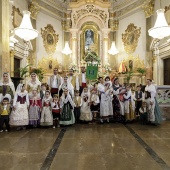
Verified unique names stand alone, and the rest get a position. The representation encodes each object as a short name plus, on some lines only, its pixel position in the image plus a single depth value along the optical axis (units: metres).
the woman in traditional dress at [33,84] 6.39
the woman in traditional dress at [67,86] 6.66
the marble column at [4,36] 8.12
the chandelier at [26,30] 8.94
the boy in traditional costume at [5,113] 5.59
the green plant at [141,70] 13.42
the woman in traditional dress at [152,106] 6.38
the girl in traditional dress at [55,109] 6.23
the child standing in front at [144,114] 6.68
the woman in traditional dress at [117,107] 7.07
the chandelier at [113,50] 15.15
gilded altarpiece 16.48
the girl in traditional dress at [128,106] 6.91
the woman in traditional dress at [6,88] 5.91
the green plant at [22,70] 10.51
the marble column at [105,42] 16.17
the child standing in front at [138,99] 7.71
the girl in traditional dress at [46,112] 6.00
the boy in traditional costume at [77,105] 6.79
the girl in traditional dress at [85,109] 6.74
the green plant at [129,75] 13.55
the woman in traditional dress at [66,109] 6.20
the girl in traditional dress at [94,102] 6.85
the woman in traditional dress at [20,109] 5.71
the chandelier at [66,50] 15.16
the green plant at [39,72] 12.60
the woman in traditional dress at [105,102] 6.83
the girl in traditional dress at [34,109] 5.98
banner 7.31
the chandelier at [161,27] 8.68
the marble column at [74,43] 16.09
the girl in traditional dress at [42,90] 6.53
